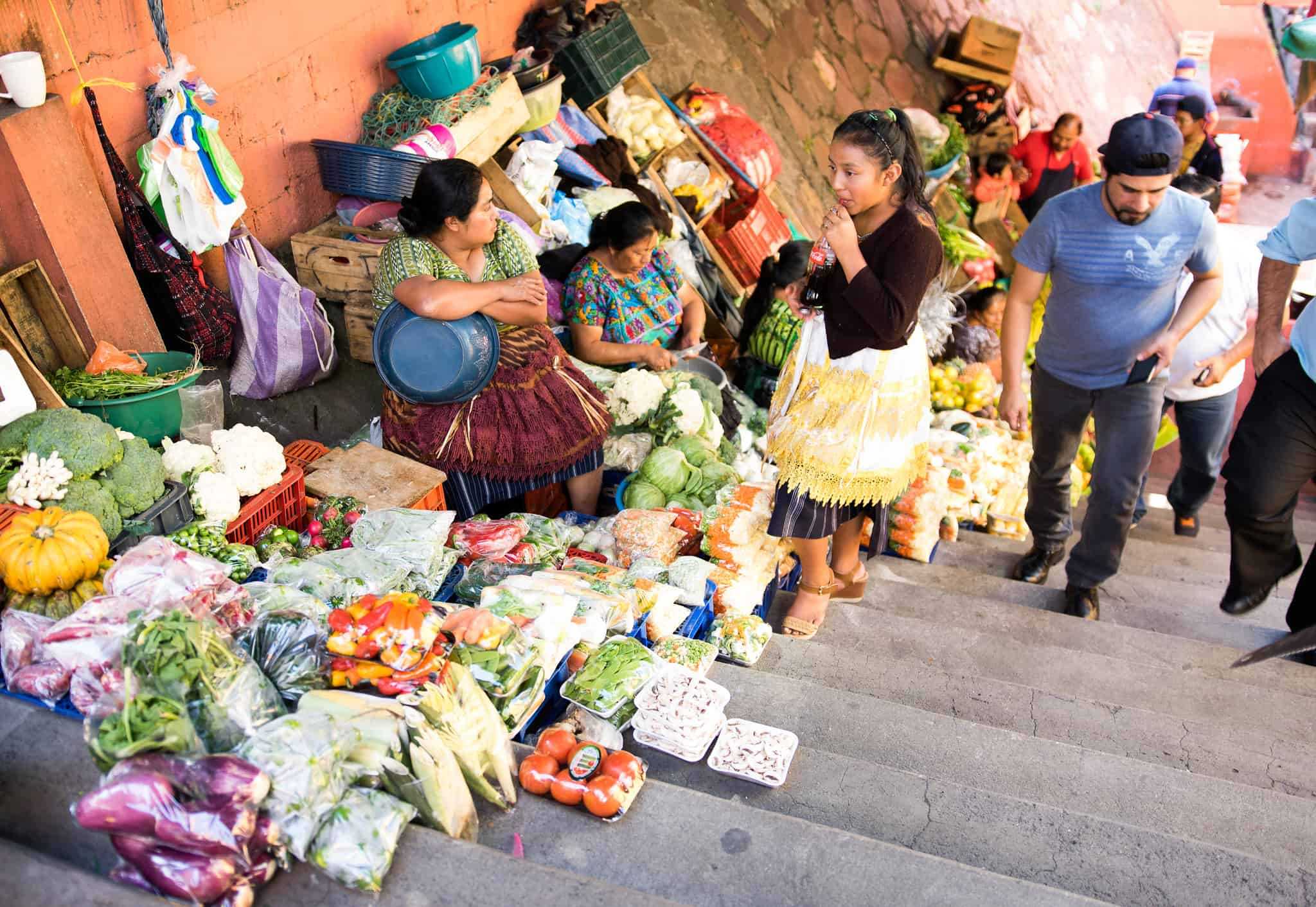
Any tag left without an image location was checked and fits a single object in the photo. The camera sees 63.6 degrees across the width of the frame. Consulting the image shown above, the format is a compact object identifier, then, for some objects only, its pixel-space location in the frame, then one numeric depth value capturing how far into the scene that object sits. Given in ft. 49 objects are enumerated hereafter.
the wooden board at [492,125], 17.19
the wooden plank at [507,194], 17.53
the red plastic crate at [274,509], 11.57
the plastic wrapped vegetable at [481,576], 11.35
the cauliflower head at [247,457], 11.61
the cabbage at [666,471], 14.73
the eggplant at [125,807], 6.37
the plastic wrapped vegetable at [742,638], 11.24
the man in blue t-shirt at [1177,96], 25.16
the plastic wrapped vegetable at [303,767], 6.76
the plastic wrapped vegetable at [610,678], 9.14
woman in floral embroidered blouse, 15.64
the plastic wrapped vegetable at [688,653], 10.31
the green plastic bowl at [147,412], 11.92
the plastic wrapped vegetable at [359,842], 6.61
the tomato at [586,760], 7.91
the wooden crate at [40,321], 12.32
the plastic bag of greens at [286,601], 8.98
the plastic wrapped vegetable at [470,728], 7.61
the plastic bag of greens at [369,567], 10.13
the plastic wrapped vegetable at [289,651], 8.09
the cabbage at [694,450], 15.48
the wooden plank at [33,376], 11.41
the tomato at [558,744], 8.25
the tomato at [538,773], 7.95
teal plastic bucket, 17.46
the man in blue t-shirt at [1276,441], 11.51
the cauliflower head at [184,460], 11.50
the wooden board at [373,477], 12.58
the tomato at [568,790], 7.80
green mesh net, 17.26
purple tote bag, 14.66
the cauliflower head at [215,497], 11.17
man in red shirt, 30.12
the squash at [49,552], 9.08
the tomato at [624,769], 7.77
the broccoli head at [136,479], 10.60
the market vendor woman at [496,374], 12.64
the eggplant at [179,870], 6.37
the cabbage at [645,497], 14.48
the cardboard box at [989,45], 32.22
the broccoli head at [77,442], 10.26
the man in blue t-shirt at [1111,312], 12.10
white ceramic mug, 11.74
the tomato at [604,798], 7.62
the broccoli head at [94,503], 10.10
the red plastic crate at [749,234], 22.40
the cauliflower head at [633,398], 15.60
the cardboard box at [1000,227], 29.81
